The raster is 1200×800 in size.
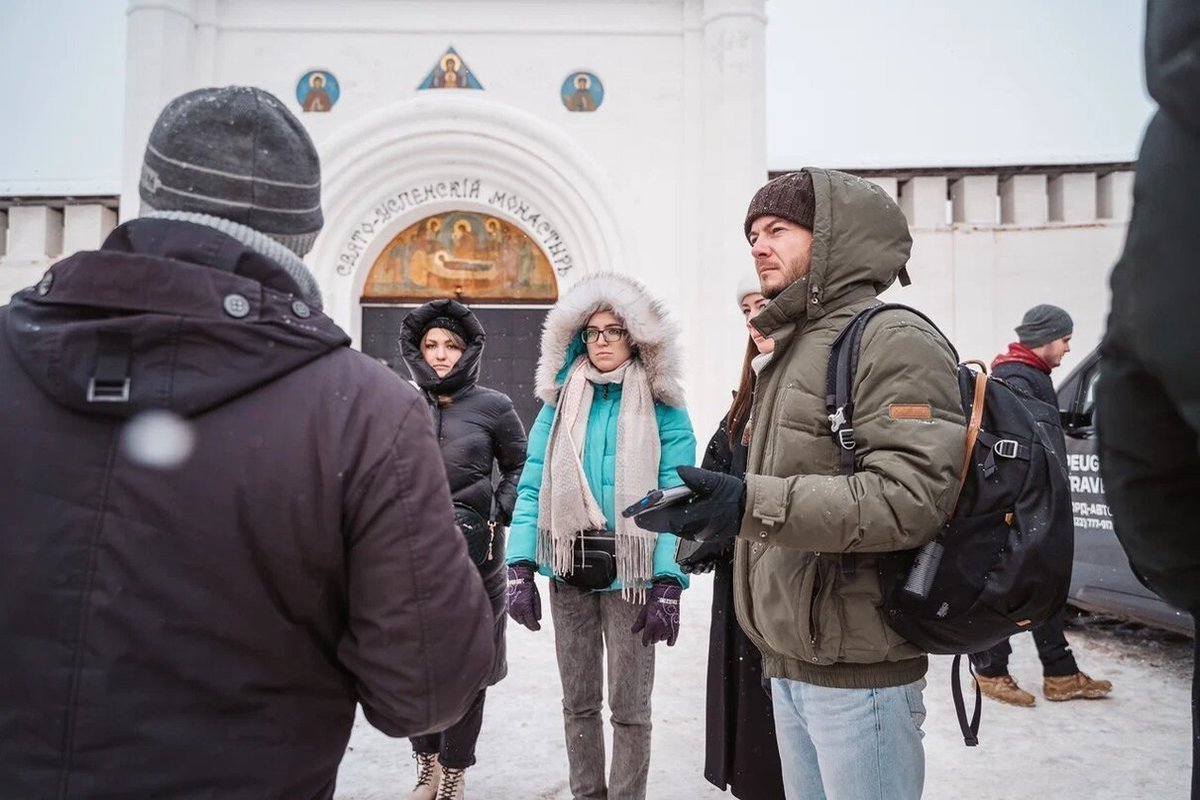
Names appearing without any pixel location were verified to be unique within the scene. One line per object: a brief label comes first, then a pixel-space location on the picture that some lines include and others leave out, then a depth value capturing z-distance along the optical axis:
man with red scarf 4.35
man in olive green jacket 1.58
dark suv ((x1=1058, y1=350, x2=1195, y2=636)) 4.66
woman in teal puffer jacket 2.89
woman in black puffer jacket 3.21
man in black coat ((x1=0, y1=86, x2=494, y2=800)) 1.00
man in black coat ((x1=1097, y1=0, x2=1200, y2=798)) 0.79
